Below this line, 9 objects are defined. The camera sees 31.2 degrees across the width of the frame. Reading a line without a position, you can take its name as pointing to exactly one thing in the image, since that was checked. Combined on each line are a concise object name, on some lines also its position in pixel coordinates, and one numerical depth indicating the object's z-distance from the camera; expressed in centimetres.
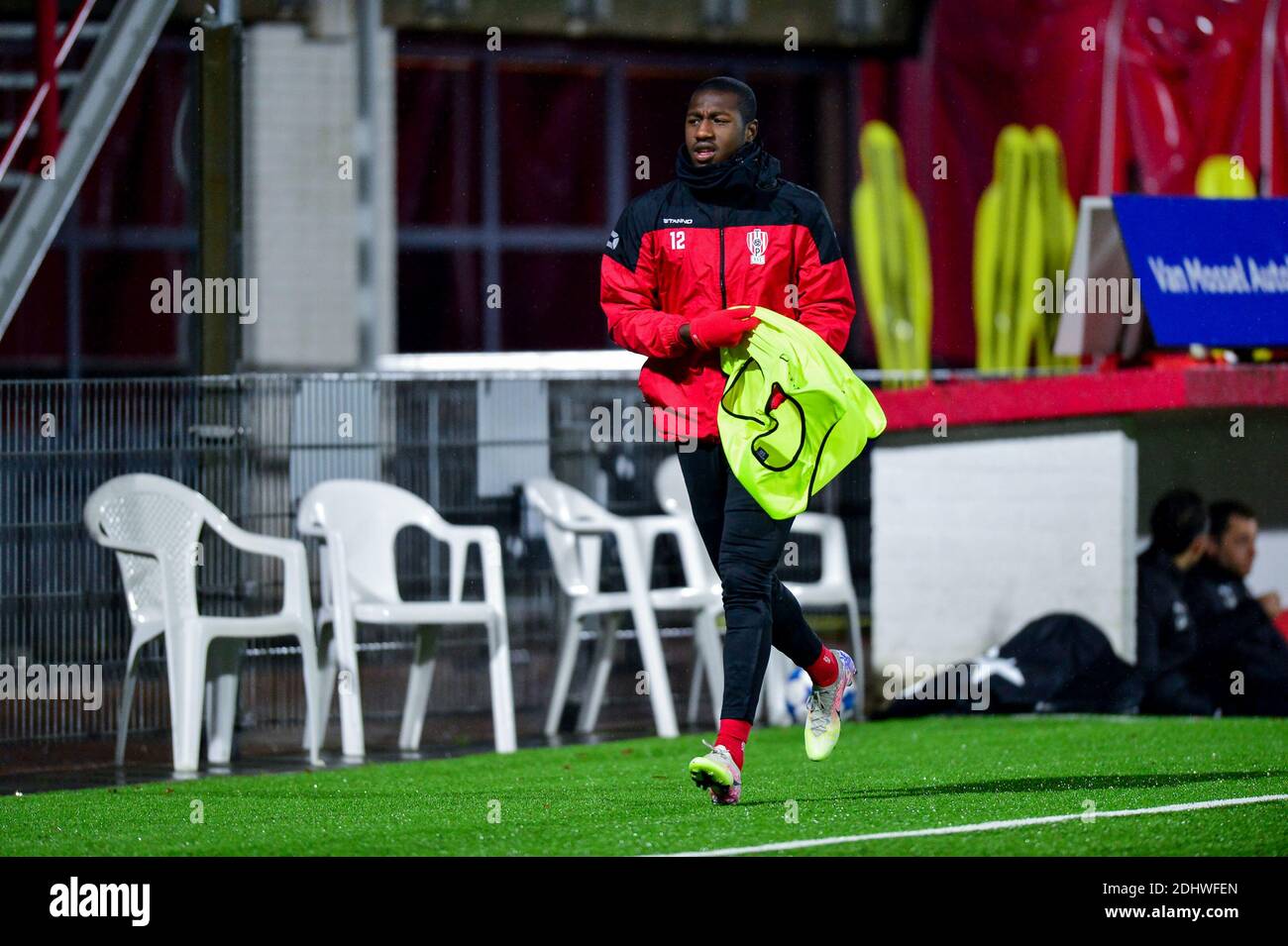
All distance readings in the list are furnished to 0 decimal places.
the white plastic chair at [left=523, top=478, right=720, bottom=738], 1048
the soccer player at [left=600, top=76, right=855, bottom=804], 651
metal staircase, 1008
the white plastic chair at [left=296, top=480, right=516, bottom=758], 972
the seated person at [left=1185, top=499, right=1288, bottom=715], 992
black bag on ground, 1019
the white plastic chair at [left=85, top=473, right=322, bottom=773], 922
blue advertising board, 1052
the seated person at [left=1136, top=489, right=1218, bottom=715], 1002
